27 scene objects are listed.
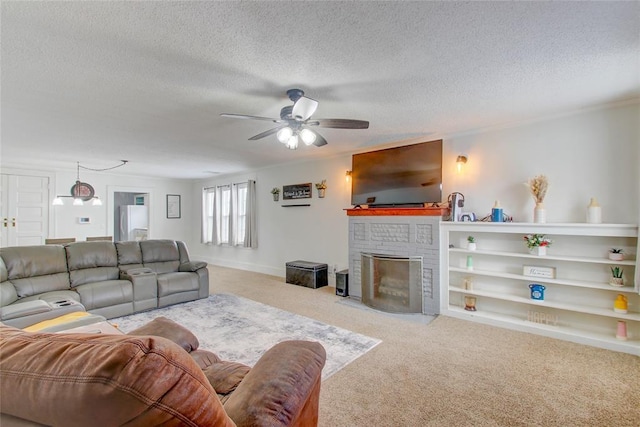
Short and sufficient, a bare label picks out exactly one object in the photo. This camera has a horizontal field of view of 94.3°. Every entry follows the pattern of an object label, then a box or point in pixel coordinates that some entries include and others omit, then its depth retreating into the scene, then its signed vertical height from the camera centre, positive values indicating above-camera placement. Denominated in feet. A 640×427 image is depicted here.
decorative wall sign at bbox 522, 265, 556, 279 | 10.72 -2.07
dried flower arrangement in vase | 10.52 +0.76
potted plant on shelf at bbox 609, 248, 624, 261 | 9.40 -1.28
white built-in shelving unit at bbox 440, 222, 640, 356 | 9.53 -2.35
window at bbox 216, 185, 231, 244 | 24.85 +0.13
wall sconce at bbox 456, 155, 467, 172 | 12.75 +2.37
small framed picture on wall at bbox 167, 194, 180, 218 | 27.37 +1.05
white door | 19.35 +0.53
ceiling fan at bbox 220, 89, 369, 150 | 8.10 +2.71
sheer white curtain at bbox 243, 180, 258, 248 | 22.33 -0.35
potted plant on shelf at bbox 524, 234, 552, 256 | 10.65 -1.02
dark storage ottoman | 17.10 -3.42
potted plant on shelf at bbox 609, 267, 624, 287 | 9.45 -2.00
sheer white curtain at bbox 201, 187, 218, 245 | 26.45 +0.24
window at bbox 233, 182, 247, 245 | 23.34 +0.28
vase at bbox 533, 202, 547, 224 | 10.49 +0.03
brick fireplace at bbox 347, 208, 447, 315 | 12.66 -1.10
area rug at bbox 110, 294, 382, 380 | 9.18 -4.20
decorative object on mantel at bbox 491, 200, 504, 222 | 11.48 +0.04
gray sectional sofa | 10.99 -2.57
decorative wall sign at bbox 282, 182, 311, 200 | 19.04 +1.65
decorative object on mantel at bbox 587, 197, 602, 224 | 9.64 +0.08
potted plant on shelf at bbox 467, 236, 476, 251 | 12.21 -1.15
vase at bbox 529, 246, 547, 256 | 10.62 -1.27
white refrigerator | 27.14 -0.45
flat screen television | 12.91 +1.88
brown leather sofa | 1.94 -1.14
